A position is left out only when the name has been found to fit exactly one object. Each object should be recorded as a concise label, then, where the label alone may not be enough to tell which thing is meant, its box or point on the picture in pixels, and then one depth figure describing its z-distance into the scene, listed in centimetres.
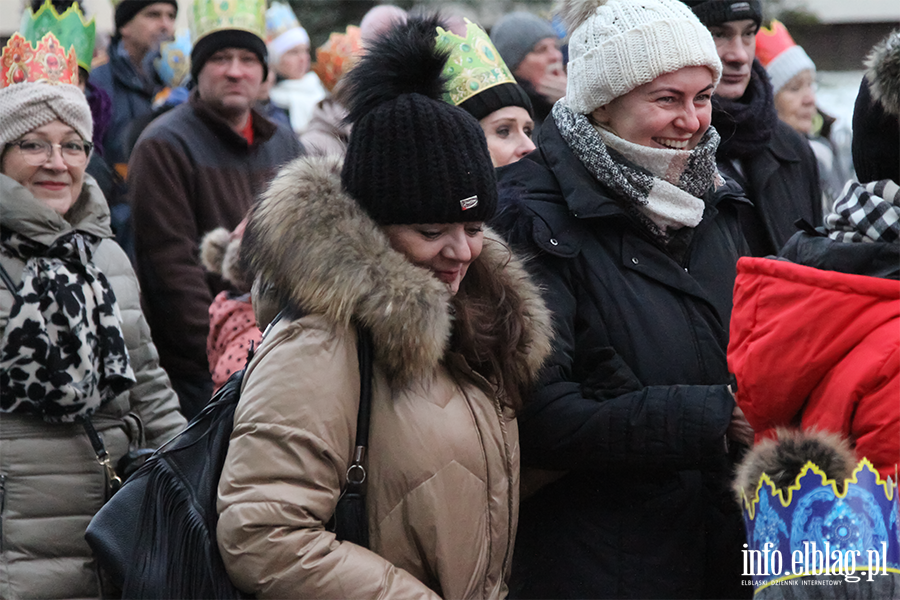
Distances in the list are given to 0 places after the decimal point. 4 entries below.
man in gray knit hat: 1102
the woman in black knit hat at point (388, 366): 420
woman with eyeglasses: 668
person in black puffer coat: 522
